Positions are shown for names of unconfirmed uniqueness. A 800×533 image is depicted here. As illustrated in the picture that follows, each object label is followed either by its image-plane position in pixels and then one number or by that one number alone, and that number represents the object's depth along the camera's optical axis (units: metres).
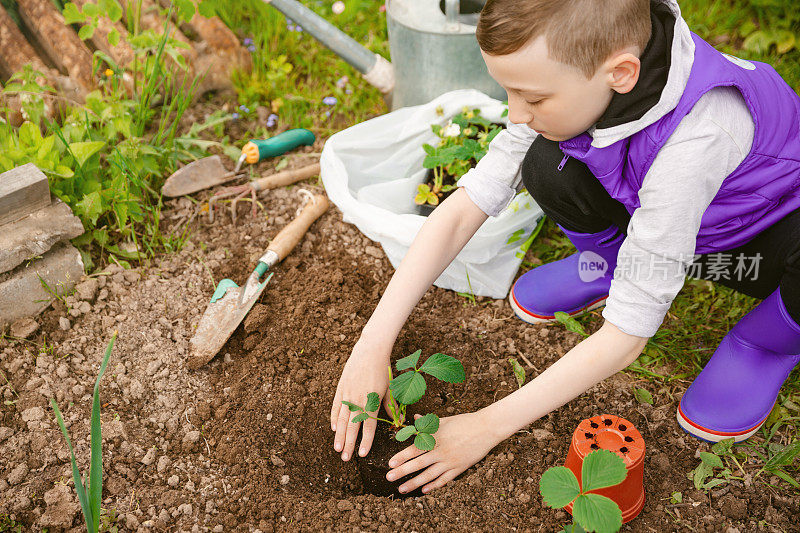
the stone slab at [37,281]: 1.71
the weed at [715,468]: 1.42
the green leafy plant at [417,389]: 1.29
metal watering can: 2.01
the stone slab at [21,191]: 1.70
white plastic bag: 1.84
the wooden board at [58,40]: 2.28
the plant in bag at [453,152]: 1.91
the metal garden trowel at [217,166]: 2.07
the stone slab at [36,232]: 1.69
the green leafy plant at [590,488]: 1.05
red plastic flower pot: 1.25
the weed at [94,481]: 1.07
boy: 1.09
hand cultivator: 2.06
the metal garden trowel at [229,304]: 1.65
